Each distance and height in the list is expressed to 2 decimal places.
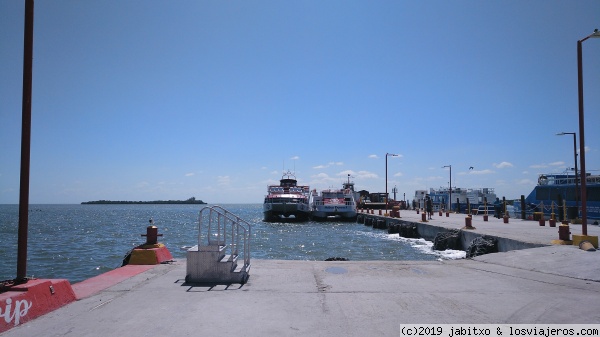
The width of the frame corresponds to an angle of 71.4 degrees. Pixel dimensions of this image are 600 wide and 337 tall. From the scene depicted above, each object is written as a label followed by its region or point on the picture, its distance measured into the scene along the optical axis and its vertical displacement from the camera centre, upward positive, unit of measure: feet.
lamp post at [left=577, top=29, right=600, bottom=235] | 35.96 +5.38
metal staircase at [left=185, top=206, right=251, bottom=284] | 26.43 -4.84
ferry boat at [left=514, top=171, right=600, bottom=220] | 108.37 -0.63
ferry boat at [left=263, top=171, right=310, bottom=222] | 156.56 -6.09
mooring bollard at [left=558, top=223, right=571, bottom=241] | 40.55 -4.13
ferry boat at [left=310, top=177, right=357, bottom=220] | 161.89 -5.63
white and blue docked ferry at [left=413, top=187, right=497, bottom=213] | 200.75 -2.79
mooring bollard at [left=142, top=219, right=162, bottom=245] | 34.68 -3.66
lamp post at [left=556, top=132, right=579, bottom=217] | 94.23 +11.12
